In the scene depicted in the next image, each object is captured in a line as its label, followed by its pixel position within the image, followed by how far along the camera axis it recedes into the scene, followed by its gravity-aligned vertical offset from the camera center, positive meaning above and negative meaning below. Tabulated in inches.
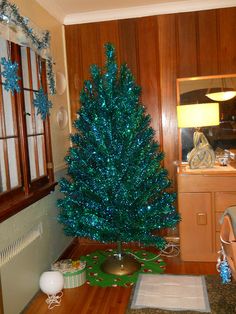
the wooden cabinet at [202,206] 119.1 -31.4
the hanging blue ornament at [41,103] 103.7 +8.9
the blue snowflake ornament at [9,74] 82.0 +14.6
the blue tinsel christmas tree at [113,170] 106.0 -14.7
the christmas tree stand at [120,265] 112.9 -49.5
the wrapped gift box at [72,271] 104.8 -46.4
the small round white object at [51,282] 97.1 -45.9
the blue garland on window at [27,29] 80.9 +28.8
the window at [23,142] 87.7 -3.3
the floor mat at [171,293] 92.6 -51.7
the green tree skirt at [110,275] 107.7 -51.3
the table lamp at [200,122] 118.8 -0.1
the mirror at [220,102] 131.0 +8.1
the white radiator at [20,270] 83.0 -38.8
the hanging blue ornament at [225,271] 79.5 -37.0
